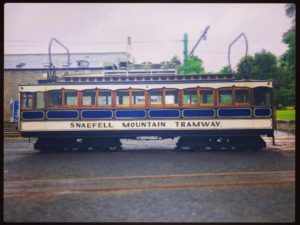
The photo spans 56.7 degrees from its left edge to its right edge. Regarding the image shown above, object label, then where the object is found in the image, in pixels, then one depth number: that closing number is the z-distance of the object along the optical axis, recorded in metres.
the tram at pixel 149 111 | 12.78
